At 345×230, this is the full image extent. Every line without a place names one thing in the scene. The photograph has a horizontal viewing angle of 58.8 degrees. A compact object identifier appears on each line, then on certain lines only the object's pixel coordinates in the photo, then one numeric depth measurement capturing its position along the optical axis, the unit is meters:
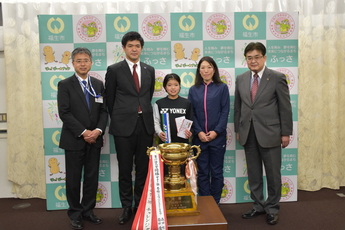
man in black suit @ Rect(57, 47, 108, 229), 2.57
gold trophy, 1.89
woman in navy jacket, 2.82
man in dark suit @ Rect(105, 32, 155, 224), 2.68
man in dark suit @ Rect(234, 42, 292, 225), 2.63
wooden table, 1.73
